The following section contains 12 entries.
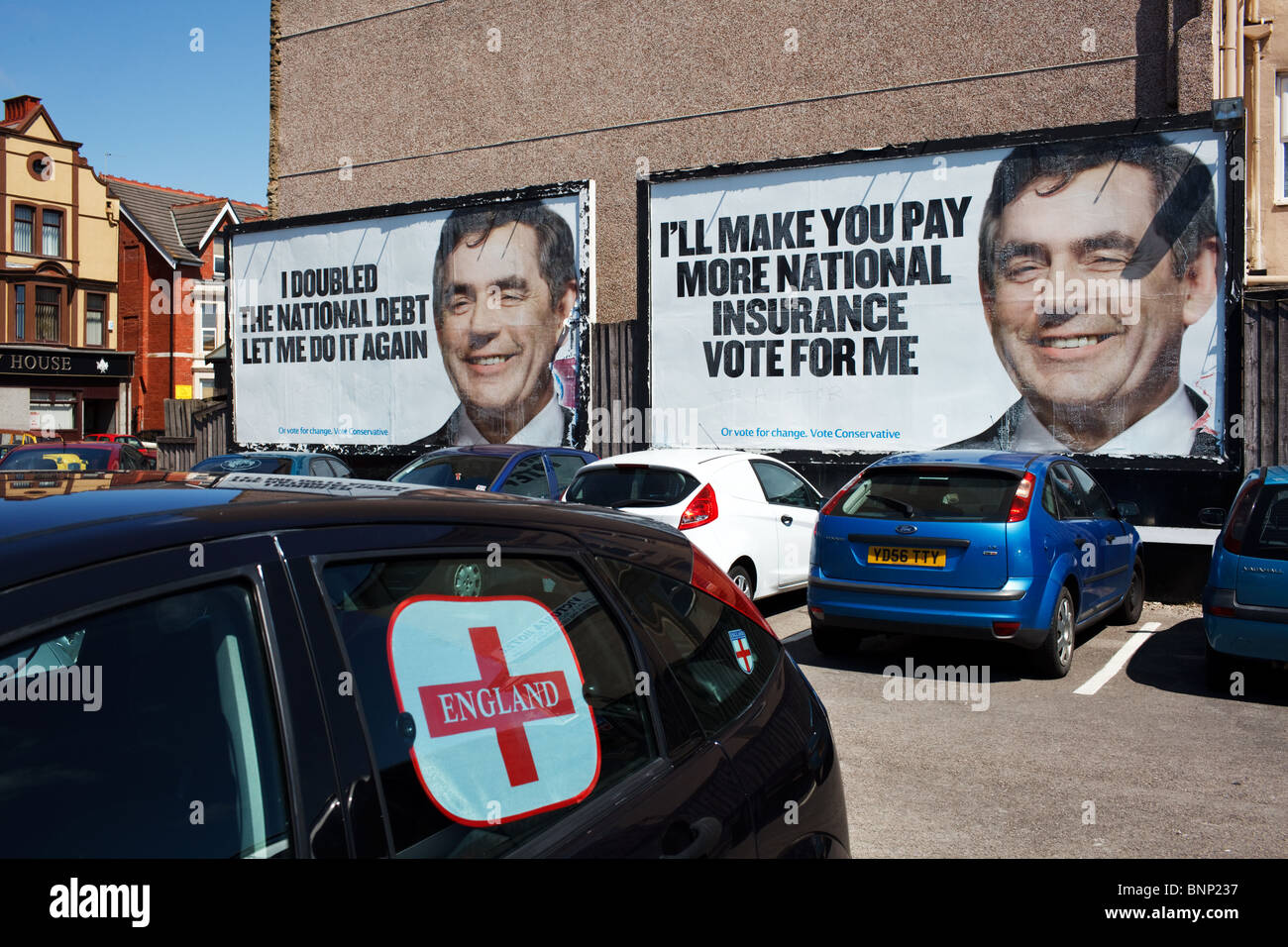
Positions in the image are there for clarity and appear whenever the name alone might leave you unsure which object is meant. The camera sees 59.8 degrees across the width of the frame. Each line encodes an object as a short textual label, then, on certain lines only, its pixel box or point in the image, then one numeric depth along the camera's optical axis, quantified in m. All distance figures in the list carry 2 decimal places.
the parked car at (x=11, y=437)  32.58
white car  9.90
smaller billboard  16.91
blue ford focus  7.82
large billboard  12.34
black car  1.59
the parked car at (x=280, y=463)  13.19
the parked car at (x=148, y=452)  21.54
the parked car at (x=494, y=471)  11.80
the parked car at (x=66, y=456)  14.68
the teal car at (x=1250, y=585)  7.12
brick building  45.84
